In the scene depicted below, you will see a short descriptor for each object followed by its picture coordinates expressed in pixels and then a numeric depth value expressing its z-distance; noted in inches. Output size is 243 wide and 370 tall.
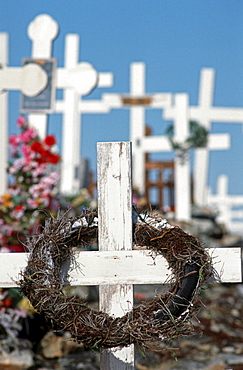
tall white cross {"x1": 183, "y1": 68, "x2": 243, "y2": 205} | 900.0
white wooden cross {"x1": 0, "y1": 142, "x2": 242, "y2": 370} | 197.5
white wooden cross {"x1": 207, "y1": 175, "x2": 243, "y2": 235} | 1171.9
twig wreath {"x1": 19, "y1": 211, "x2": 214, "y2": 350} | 183.0
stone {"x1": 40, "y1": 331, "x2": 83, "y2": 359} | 368.5
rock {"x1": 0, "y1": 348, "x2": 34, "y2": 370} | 335.3
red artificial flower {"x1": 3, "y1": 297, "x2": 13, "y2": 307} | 373.4
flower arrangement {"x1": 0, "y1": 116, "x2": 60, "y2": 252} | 428.1
